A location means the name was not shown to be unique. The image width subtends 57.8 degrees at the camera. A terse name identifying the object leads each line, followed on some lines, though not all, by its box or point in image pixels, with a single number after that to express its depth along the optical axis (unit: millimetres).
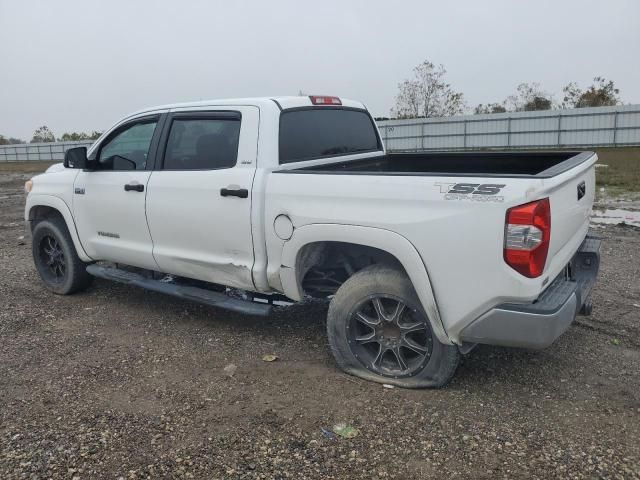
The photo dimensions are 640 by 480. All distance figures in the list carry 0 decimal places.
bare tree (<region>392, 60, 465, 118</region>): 43438
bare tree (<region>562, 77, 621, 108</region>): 41375
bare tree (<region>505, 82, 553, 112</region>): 41844
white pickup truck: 3156
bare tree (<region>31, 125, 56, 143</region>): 61062
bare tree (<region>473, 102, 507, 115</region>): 44828
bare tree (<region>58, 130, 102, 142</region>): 50072
